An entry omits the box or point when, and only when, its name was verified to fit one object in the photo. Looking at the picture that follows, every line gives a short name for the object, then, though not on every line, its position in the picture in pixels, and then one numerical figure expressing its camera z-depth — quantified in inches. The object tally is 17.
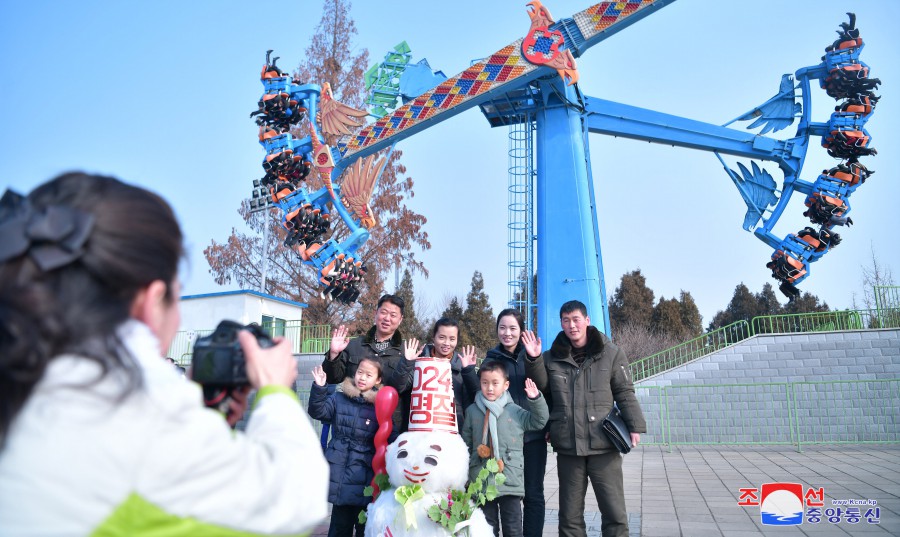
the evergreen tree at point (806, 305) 1347.2
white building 743.1
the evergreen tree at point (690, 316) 1293.1
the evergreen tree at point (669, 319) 1259.8
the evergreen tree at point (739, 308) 1435.8
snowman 142.2
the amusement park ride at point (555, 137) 532.7
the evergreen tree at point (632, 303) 1307.8
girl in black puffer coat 166.9
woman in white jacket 39.9
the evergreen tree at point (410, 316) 1144.4
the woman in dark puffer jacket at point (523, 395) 182.7
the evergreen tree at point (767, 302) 1402.6
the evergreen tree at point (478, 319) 1226.0
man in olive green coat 169.6
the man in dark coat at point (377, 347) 183.5
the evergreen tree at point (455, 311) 1235.6
